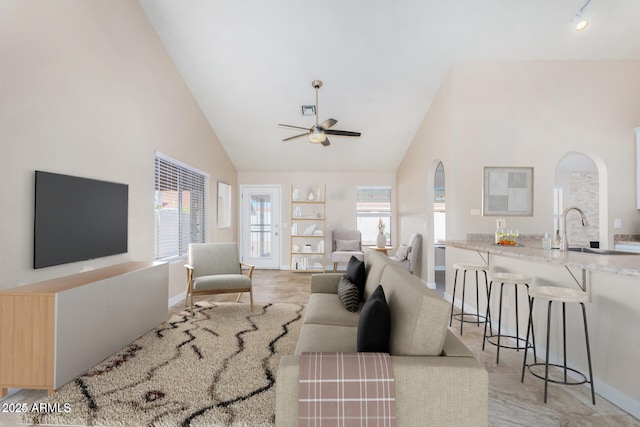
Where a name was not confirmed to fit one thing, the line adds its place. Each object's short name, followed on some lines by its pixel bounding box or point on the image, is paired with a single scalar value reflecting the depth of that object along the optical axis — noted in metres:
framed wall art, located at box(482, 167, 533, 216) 4.60
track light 3.54
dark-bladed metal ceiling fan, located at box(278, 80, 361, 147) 4.46
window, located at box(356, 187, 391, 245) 8.07
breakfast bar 2.12
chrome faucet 2.93
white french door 8.02
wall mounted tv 2.61
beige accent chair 4.11
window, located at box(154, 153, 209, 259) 4.54
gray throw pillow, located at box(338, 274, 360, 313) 2.92
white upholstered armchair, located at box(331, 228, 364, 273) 7.17
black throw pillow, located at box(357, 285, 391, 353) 1.72
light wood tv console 2.25
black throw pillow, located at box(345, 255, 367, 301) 3.24
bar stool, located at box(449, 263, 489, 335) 3.55
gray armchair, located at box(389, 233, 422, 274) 6.04
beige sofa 1.48
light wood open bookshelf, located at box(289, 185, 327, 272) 7.57
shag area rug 2.06
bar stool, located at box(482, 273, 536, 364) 2.88
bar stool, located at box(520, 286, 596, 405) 2.20
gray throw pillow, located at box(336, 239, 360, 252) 7.48
